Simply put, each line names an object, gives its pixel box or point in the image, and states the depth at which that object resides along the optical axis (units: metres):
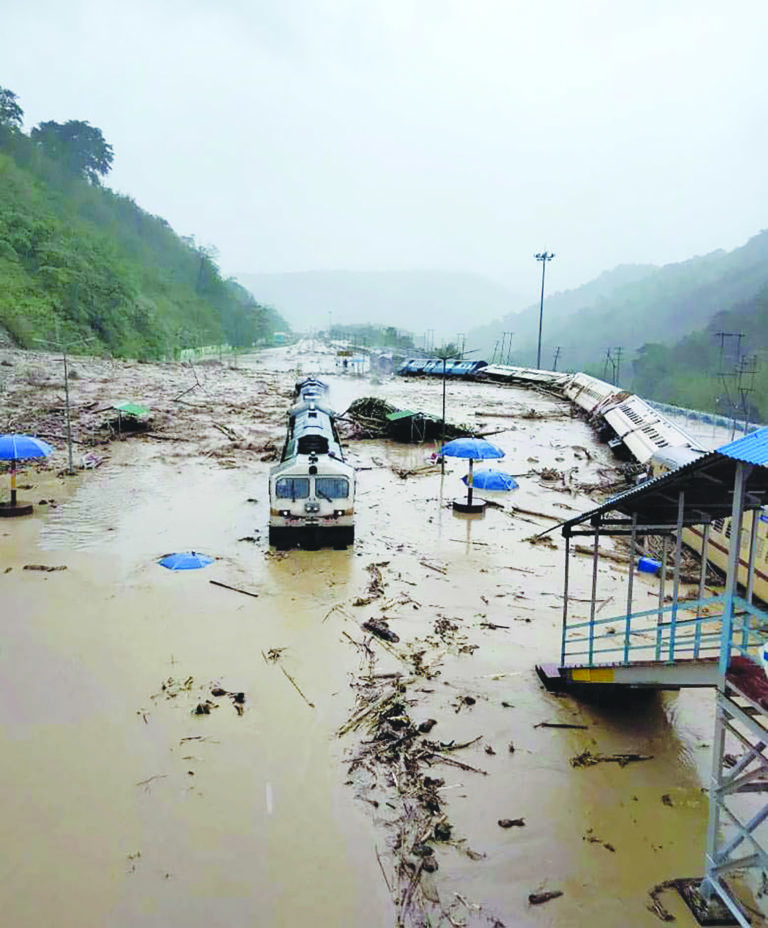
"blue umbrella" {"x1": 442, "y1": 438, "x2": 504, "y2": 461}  18.94
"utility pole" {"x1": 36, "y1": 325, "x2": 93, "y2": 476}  53.19
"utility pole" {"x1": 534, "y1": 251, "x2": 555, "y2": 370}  59.59
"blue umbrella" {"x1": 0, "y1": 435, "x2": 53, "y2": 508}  17.12
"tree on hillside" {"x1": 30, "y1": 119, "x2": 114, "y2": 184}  100.56
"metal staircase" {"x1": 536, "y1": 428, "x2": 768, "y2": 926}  6.11
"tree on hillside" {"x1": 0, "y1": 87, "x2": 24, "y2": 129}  92.81
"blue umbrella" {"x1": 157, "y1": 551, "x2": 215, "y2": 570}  15.37
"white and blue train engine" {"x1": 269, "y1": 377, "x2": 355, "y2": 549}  16.08
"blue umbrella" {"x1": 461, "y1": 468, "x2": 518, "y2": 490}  18.75
